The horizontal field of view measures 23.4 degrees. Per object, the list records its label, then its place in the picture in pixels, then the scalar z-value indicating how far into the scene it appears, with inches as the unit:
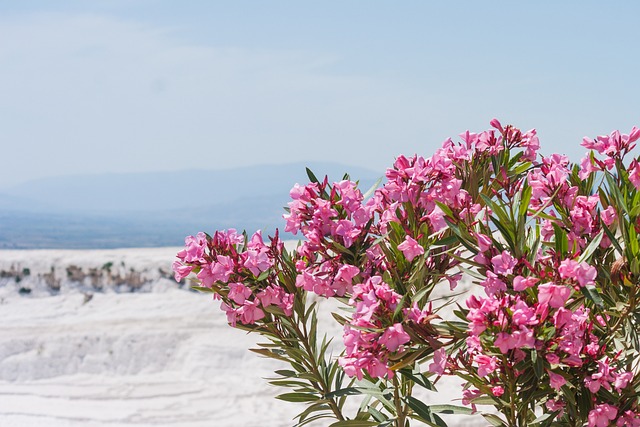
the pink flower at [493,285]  88.4
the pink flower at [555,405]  99.4
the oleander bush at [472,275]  87.1
